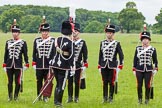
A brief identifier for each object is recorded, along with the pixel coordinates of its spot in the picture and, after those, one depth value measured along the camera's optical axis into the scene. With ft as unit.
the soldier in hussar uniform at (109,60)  45.47
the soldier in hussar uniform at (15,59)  44.83
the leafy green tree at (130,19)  388.16
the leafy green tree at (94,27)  461.33
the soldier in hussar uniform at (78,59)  45.93
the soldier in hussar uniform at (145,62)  44.47
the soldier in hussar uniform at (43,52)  45.29
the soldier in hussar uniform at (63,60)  40.24
